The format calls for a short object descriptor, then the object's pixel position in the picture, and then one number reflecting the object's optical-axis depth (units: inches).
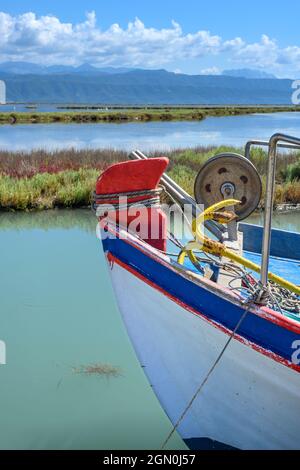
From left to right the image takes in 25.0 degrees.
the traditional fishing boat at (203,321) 128.8
